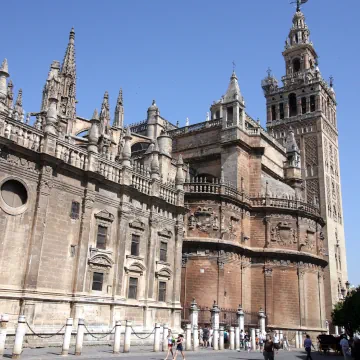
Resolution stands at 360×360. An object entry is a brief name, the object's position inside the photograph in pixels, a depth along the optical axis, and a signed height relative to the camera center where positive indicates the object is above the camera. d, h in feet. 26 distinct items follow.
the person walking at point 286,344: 99.12 -2.79
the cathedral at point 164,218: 57.88 +18.82
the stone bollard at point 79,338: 49.52 -1.60
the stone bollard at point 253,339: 87.22 -1.78
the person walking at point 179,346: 50.22 -2.06
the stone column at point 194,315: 81.56 +2.09
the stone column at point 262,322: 96.81 +1.59
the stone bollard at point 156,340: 61.05 -1.85
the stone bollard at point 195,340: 71.50 -1.94
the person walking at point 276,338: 92.63 -1.63
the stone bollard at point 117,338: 54.34 -1.60
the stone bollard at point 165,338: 64.20 -1.62
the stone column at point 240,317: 91.20 +2.30
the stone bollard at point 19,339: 41.94 -1.67
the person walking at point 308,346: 64.03 -1.99
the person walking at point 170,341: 52.75 -1.80
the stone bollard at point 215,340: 76.94 -1.95
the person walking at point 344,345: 61.82 -1.57
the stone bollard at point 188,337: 69.97 -1.49
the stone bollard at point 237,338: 84.07 -1.63
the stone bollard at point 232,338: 82.79 -1.64
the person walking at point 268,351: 45.50 -2.06
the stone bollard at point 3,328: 42.40 -0.81
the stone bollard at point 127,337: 56.44 -1.48
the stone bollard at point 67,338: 47.75 -1.61
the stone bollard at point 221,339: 78.54 -1.79
